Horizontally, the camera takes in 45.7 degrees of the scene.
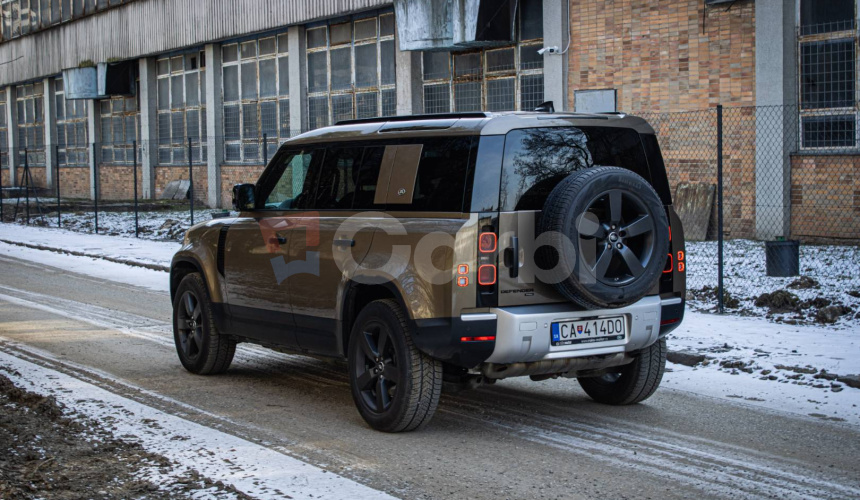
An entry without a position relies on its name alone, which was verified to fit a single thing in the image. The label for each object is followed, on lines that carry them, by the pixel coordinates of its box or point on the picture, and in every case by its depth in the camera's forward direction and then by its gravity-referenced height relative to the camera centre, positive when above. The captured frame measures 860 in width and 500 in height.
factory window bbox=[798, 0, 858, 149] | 17.20 +1.92
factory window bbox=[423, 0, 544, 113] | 23.12 +2.86
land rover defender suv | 6.16 -0.40
